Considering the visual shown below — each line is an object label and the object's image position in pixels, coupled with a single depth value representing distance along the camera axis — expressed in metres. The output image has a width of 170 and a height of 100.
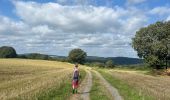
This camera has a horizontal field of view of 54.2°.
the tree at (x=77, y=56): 93.30
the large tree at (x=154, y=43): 38.53
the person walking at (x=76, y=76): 13.61
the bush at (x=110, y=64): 85.25
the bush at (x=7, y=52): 92.03
